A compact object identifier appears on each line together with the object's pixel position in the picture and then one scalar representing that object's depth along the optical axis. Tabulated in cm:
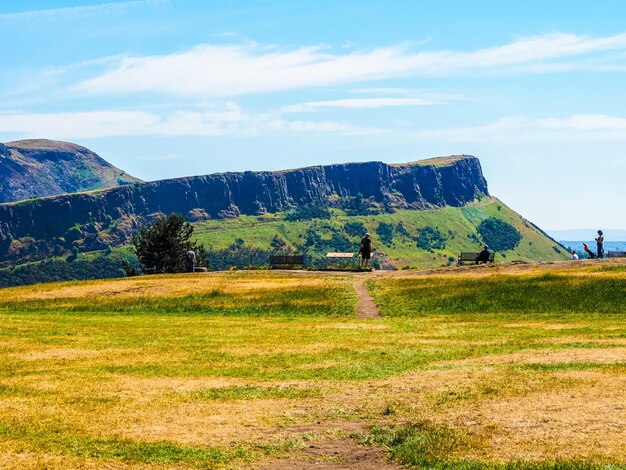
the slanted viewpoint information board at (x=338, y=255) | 9868
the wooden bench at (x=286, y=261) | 8144
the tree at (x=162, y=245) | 12300
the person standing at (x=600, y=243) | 6738
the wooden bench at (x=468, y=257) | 7600
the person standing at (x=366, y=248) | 6738
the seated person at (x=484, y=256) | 7106
